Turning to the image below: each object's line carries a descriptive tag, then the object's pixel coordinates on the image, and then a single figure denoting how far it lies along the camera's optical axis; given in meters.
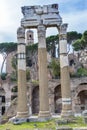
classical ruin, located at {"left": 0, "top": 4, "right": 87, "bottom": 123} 13.86
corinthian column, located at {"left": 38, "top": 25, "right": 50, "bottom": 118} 13.84
